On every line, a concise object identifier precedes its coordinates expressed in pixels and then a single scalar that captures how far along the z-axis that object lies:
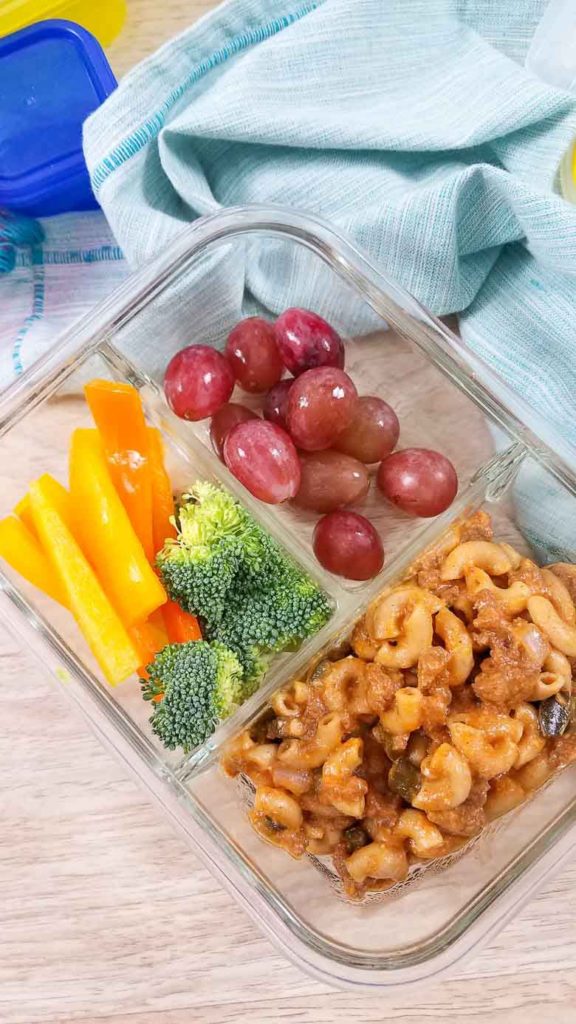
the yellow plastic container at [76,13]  0.31
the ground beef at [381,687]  0.24
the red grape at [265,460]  0.25
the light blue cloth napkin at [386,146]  0.27
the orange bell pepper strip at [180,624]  0.25
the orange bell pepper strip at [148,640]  0.25
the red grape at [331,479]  0.26
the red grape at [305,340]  0.26
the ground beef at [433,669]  0.23
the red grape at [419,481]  0.26
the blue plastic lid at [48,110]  0.29
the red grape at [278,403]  0.26
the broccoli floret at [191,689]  0.24
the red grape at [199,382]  0.26
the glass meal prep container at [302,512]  0.25
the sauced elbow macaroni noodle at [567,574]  0.25
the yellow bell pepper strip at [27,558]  0.25
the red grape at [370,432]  0.26
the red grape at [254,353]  0.26
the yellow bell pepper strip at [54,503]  0.25
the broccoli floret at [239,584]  0.25
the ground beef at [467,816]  0.23
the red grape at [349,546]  0.26
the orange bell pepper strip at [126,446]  0.25
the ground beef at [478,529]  0.26
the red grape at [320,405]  0.25
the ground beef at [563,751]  0.24
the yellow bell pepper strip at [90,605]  0.24
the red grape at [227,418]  0.26
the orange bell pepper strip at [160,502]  0.26
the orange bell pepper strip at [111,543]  0.24
